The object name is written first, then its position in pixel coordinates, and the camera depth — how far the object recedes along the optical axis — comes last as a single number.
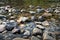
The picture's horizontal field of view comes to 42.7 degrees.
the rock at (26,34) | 1.62
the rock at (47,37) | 1.51
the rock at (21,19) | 1.97
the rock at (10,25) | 1.76
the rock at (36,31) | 1.64
